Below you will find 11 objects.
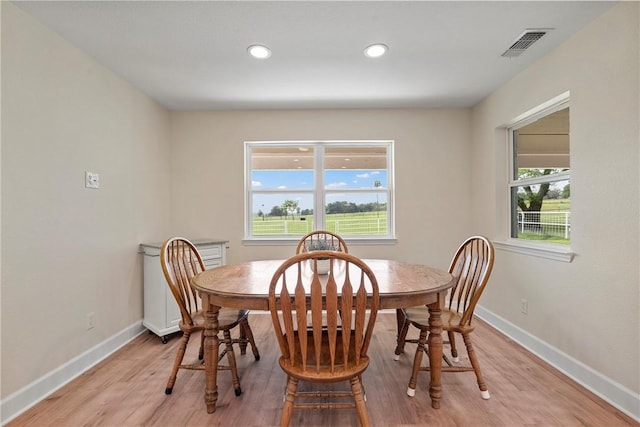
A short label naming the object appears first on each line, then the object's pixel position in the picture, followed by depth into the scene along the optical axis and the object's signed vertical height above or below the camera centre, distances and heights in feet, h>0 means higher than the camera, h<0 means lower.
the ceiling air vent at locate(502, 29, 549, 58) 6.40 +4.03
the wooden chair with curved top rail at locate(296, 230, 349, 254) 7.08 -0.87
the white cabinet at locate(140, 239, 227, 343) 8.46 -2.53
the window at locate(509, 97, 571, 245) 7.41 +1.04
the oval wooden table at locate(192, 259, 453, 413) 4.93 -1.46
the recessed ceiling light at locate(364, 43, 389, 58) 6.85 +3.96
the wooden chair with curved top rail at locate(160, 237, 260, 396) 5.78 -2.26
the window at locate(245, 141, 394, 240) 11.45 +0.99
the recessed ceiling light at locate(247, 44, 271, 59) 6.89 +3.96
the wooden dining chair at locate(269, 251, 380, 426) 4.23 -1.81
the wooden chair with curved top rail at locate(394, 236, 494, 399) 5.72 -2.24
